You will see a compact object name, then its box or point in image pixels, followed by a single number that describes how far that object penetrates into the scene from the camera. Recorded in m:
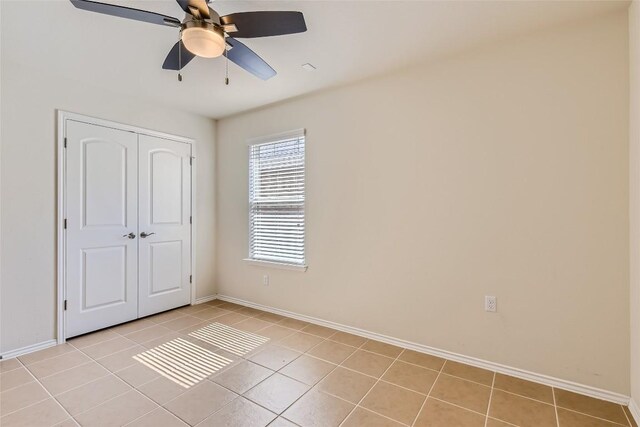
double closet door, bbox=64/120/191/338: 2.92
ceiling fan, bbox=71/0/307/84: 1.54
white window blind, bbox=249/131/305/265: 3.43
